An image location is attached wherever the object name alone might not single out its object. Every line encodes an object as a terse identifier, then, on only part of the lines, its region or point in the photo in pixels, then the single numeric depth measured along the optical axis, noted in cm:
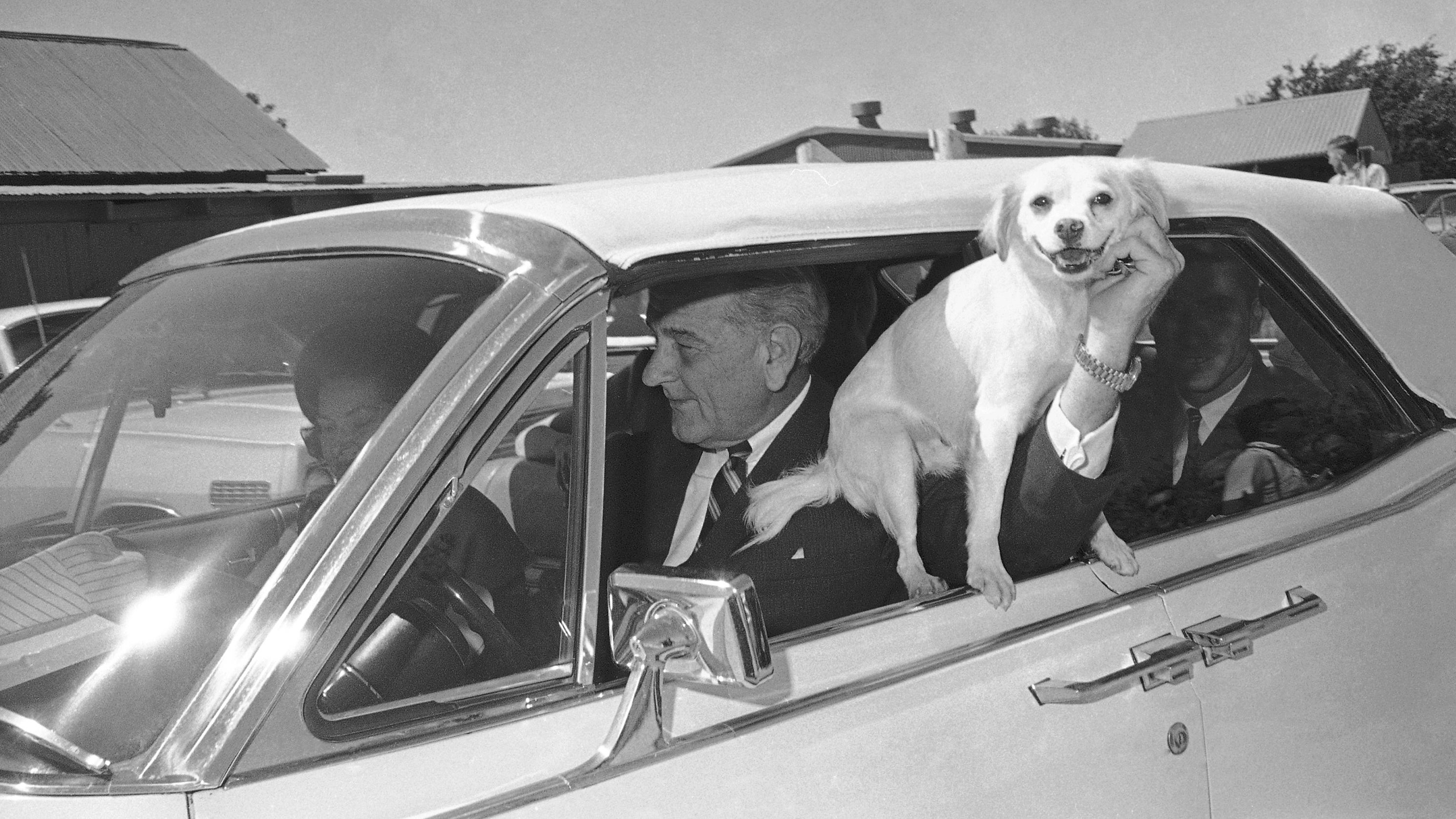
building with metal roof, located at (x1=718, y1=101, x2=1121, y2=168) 1839
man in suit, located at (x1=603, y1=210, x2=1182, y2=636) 205
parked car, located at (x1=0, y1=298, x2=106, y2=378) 598
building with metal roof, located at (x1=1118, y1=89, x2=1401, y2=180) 4547
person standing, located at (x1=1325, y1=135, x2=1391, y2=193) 1067
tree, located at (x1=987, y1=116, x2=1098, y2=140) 8425
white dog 206
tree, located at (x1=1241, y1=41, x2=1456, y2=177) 6244
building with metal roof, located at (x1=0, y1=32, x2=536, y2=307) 1556
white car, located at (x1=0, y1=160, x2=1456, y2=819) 144
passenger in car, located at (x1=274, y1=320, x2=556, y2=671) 162
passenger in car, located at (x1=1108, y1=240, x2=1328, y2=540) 224
